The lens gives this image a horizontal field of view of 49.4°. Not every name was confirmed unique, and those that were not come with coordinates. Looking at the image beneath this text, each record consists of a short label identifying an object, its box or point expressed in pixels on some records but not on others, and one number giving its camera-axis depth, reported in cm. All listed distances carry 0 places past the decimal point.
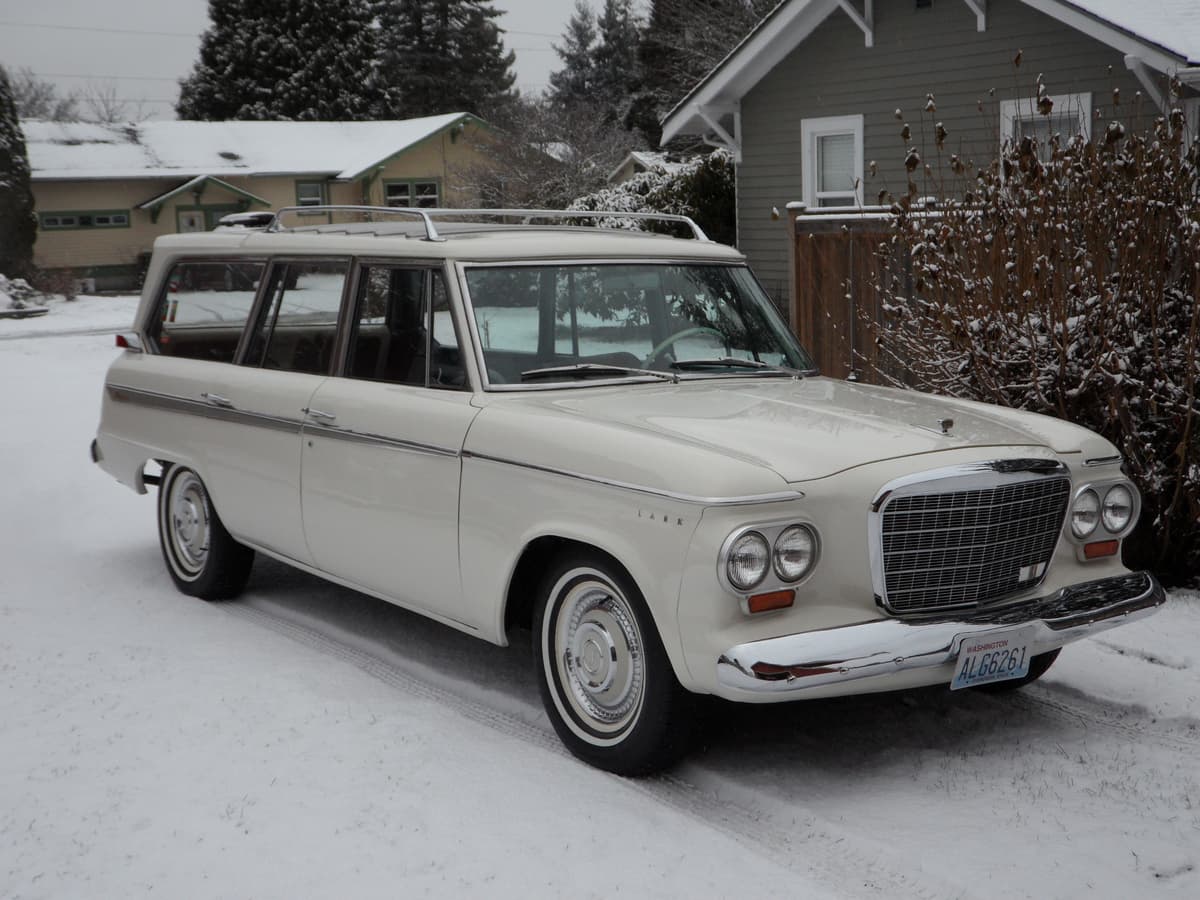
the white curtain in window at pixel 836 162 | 1745
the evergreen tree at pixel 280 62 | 5741
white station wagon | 409
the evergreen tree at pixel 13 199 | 3562
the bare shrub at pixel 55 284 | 3706
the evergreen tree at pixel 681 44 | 3969
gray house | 1381
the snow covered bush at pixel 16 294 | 3294
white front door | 4516
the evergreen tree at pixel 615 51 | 6375
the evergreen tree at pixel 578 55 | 6694
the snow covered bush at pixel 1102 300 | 656
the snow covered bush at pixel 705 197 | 2005
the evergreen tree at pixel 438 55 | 6050
